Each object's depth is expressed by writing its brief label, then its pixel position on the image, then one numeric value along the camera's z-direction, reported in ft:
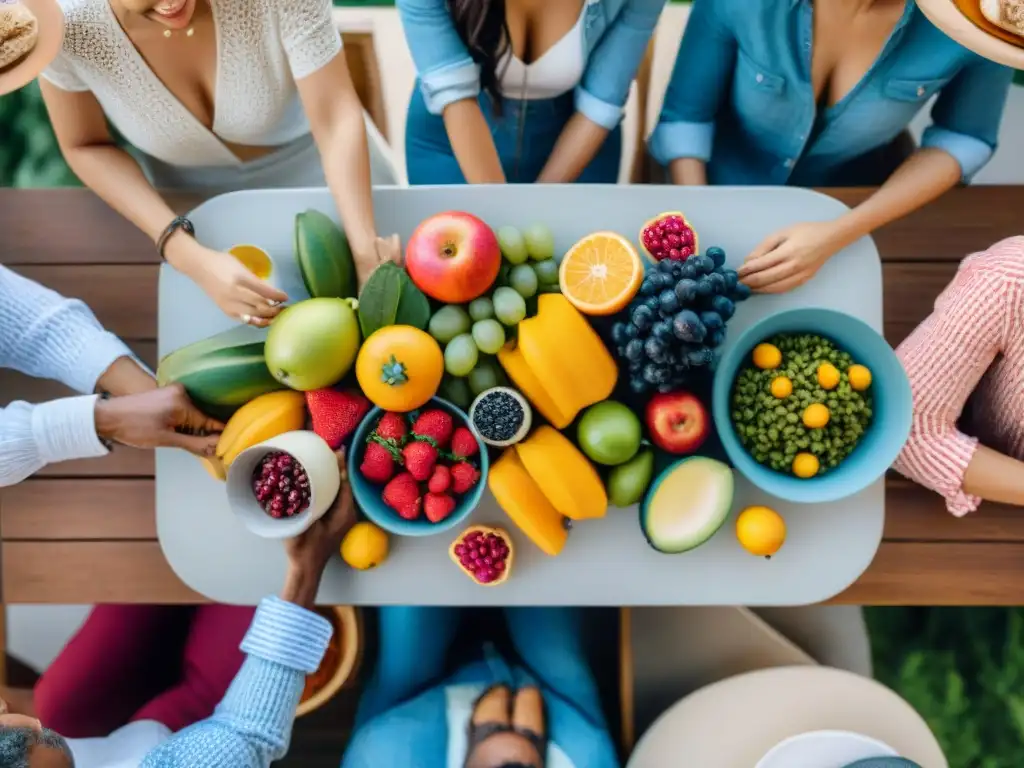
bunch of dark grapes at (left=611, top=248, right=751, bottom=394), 2.64
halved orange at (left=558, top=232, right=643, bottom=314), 2.84
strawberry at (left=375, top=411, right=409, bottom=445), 2.92
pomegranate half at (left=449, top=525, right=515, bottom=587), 3.16
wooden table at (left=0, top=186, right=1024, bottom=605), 3.73
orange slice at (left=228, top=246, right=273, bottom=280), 3.32
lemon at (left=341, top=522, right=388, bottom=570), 3.17
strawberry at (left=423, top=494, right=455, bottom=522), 2.93
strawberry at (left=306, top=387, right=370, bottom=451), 2.98
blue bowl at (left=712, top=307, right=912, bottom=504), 2.93
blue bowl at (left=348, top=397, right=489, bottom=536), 2.96
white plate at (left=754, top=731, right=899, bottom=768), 3.27
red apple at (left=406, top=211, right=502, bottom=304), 2.84
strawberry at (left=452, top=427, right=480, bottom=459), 2.93
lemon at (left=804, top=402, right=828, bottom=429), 2.85
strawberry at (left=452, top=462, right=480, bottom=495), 2.95
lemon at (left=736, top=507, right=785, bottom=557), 3.13
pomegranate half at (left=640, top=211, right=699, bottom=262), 3.10
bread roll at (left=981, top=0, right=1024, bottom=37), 2.52
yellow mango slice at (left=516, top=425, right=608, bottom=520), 2.90
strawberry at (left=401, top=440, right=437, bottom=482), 2.87
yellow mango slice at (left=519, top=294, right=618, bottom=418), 2.77
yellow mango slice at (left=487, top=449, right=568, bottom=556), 2.96
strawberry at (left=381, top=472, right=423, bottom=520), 2.94
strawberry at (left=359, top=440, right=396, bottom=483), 2.93
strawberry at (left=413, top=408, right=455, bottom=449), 2.90
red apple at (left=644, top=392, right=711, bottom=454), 2.98
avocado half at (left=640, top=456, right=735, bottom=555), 2.99
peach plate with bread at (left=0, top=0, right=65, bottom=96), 2.55
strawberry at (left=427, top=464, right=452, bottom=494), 2.91
